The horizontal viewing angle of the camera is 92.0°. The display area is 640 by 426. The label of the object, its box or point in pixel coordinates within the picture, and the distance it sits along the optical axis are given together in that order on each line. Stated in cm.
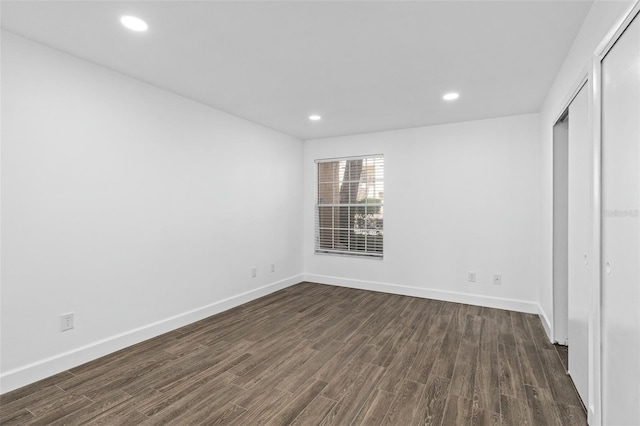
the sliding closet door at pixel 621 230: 130
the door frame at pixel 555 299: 289
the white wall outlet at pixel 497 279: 408
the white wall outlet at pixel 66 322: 247
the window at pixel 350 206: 503
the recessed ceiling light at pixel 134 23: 203
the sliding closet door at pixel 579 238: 194
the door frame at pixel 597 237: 166
